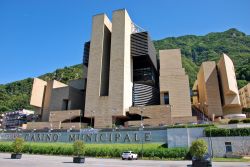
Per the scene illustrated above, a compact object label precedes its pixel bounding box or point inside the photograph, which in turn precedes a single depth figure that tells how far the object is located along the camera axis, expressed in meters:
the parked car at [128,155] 26.73
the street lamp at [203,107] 57.06
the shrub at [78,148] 22.45
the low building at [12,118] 104.00
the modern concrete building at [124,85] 53.32
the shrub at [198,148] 19.51
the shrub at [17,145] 24.61
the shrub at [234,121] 35.10
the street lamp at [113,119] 52.82
